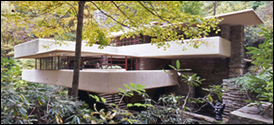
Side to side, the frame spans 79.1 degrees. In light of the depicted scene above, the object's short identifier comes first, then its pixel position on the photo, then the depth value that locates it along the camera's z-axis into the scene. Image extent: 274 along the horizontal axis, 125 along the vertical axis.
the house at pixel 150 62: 6.71
